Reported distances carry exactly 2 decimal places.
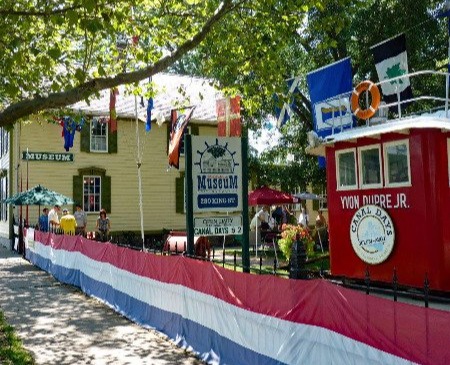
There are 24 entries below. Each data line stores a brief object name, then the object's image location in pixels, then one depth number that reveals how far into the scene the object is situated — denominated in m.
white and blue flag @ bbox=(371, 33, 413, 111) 12.21
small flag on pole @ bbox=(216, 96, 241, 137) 8.80
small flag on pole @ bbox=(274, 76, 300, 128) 15.74
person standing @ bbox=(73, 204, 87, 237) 23.66
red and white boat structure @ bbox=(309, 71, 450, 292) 8.02
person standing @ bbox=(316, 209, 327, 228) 21.53
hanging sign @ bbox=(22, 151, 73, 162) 25.31
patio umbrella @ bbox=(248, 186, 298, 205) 22.23
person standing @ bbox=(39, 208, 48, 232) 22.00
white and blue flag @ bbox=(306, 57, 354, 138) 12.85
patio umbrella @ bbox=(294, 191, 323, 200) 30.05
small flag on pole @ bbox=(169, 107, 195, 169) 9.63
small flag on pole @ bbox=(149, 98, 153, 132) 19.18
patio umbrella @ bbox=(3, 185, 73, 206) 20.70
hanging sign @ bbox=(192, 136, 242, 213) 7.81
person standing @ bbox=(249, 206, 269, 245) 23.50
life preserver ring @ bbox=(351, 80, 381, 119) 9.34
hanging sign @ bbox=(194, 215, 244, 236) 7.80
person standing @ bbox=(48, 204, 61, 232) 20.29
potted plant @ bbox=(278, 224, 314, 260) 15.05
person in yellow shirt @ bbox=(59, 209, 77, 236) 19.03
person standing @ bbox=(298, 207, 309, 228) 24.38
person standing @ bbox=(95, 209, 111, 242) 21.02
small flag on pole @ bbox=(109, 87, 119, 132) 13.35
